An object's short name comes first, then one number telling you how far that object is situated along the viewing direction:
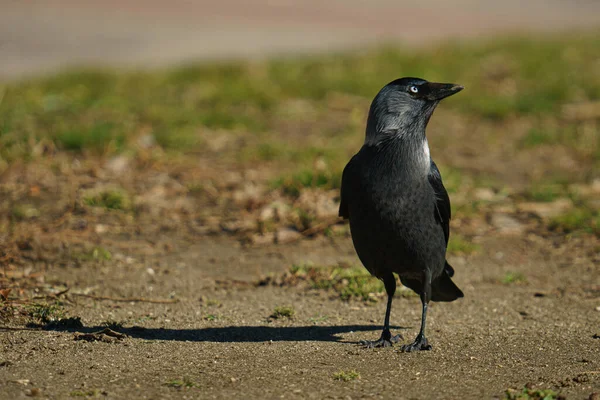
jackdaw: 9.25
